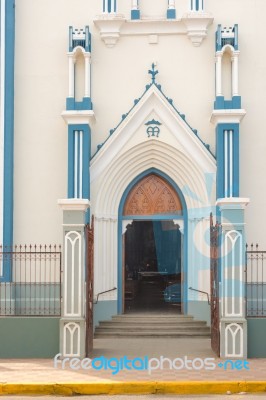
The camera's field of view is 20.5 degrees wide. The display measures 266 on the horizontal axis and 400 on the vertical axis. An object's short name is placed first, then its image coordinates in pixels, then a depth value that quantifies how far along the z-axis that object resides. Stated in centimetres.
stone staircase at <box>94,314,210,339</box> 1588
